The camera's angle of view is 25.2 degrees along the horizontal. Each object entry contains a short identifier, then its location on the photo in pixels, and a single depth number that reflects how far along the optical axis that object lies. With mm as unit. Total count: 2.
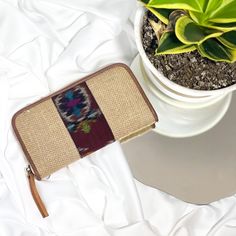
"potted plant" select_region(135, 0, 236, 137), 533
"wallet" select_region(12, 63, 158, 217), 691
